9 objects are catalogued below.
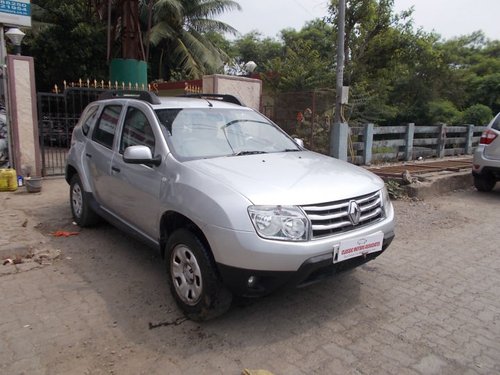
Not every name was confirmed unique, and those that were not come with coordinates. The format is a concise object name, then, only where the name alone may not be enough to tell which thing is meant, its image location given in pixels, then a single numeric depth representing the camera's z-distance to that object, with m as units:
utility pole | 9.53
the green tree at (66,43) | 17.77
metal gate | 8.55
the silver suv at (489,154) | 7.91
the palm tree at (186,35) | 22.25
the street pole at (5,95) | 8.07
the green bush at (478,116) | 21.53
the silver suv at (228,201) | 2.94
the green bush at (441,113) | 23.39
